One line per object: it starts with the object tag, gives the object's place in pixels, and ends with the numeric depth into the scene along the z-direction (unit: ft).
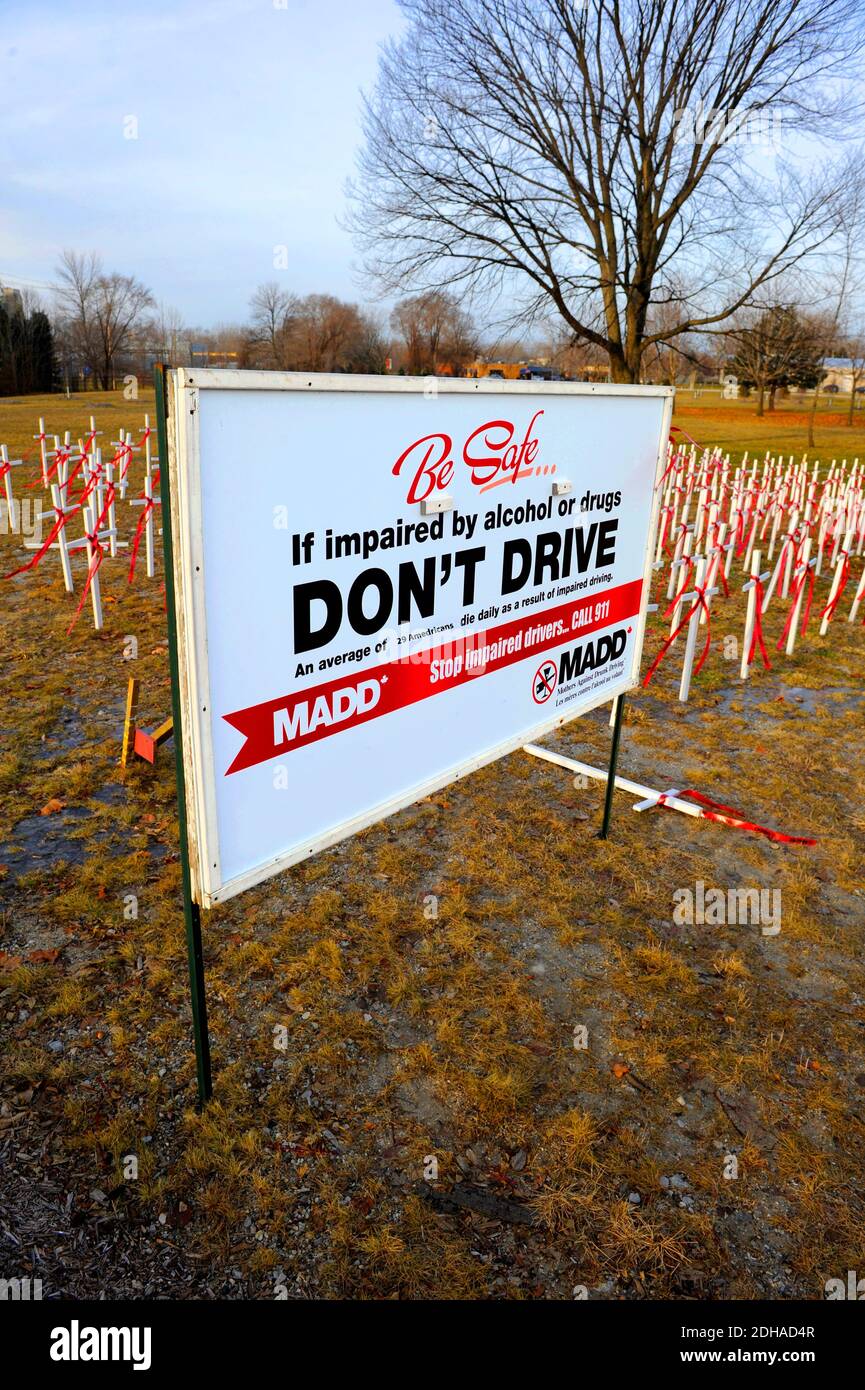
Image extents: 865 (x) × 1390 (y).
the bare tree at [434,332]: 64.39
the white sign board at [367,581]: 7.77
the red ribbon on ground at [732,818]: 16.25
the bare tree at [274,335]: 89.56
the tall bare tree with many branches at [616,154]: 55.36
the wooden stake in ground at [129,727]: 16.93
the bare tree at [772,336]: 59.41
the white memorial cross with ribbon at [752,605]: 22.48
